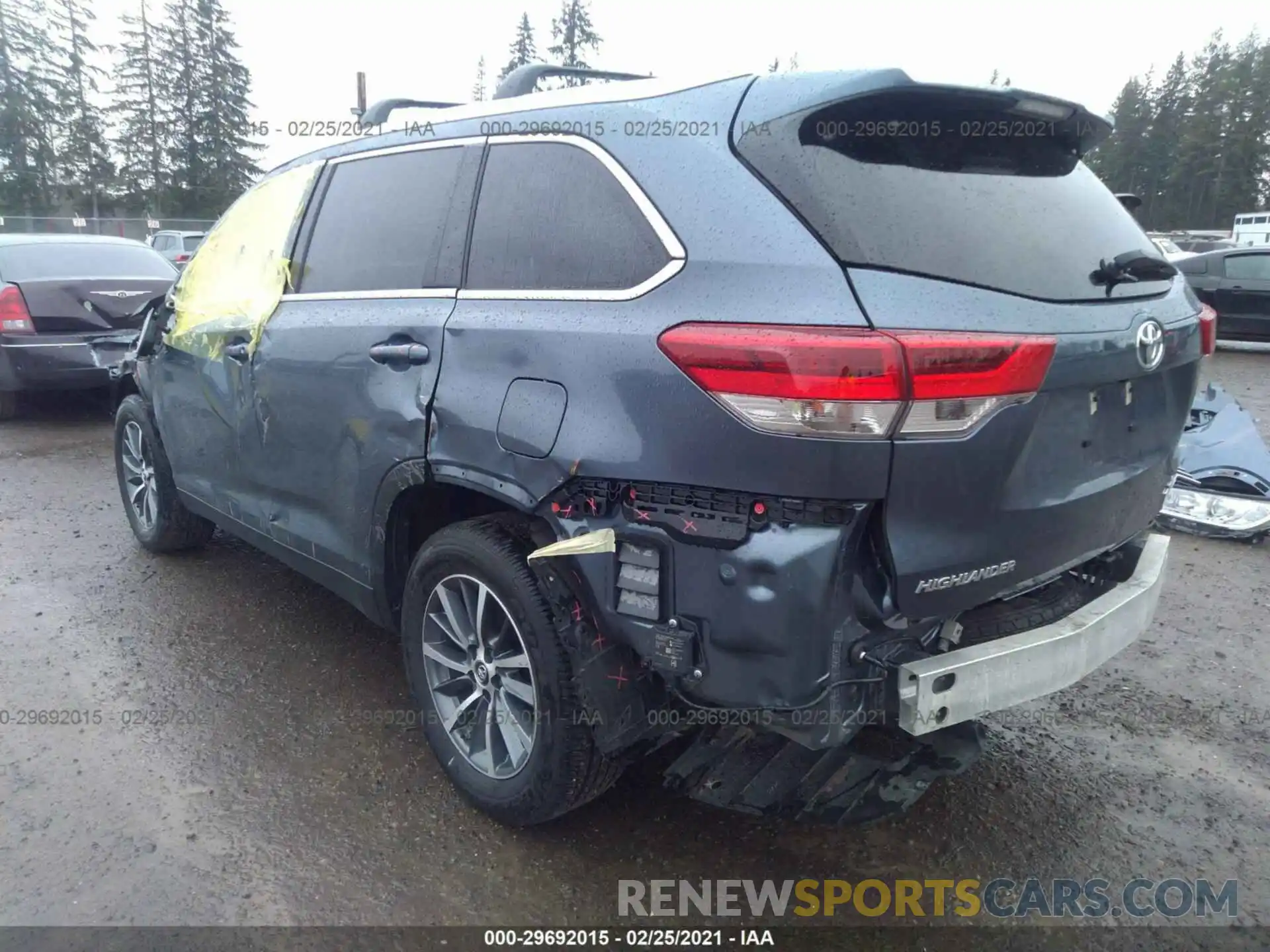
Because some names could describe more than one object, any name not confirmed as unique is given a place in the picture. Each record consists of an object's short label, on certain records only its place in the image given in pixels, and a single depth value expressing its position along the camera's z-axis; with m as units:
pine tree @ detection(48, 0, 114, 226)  46.44
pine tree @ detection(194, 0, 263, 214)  47.19
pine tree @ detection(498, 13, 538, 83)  59.41
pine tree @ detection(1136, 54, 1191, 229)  64.94
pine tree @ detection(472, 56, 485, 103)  73.12
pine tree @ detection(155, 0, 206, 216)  46.84
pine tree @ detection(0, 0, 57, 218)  44.34
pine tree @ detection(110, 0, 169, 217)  47.38
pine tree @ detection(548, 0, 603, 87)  49.44
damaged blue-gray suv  1.94
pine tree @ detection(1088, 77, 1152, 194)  66.19
